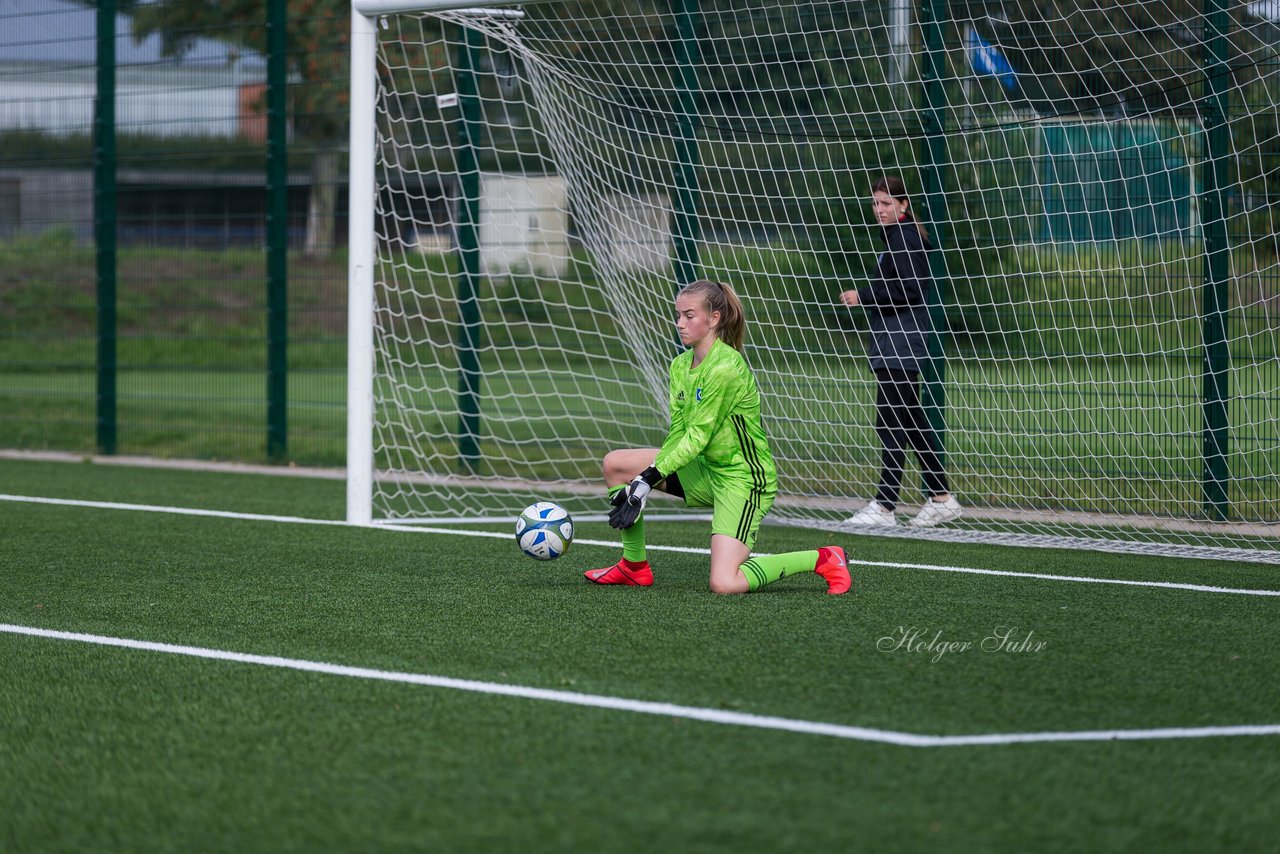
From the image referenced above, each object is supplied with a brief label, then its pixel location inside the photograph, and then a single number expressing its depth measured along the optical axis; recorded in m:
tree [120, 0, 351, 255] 22.59
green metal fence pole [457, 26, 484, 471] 20.41
